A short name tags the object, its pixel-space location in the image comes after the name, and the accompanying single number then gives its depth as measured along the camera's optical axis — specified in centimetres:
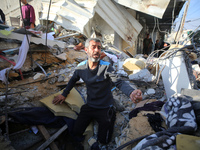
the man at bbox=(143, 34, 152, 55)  1095
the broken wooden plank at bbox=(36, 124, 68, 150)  190
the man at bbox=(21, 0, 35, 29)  538
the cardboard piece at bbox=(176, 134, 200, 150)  103
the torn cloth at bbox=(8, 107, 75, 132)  207
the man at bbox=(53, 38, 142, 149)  207
